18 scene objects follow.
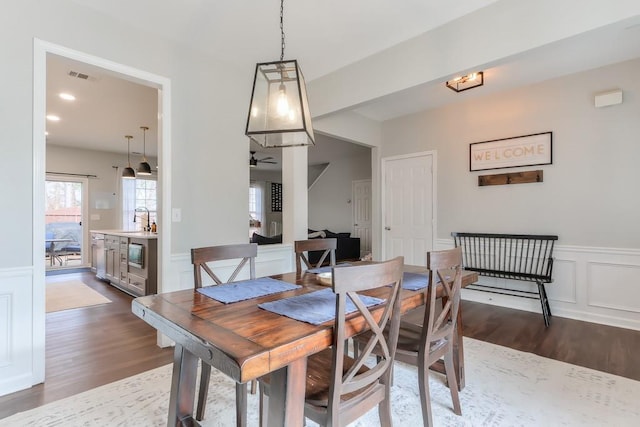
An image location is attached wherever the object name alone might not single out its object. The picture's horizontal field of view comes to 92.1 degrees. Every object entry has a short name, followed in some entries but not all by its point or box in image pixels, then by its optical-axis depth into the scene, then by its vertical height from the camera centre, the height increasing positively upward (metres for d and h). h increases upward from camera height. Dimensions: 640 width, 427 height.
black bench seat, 3.48 -0.57
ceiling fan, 8.29 +1.50
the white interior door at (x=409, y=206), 4.66 +0.11
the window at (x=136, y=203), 7.46 +0.28
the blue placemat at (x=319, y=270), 2.27 -0.43
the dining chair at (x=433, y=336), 1.55 -0.71
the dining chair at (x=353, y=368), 1.11 -0.65
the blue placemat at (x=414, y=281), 1.77 -0.42
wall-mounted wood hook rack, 3.74 +0.44
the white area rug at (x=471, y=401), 1.73 -1.17
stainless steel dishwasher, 5.40 -0.76
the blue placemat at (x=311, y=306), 1.26 -0.42
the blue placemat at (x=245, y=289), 1.59 -0.43
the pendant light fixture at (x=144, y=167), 5.64 +0.88
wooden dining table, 0.98 -0.44
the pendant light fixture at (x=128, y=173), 6.11 +0.82
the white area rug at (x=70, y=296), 3.98 -1.17
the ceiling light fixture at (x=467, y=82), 3.37 +1.49
